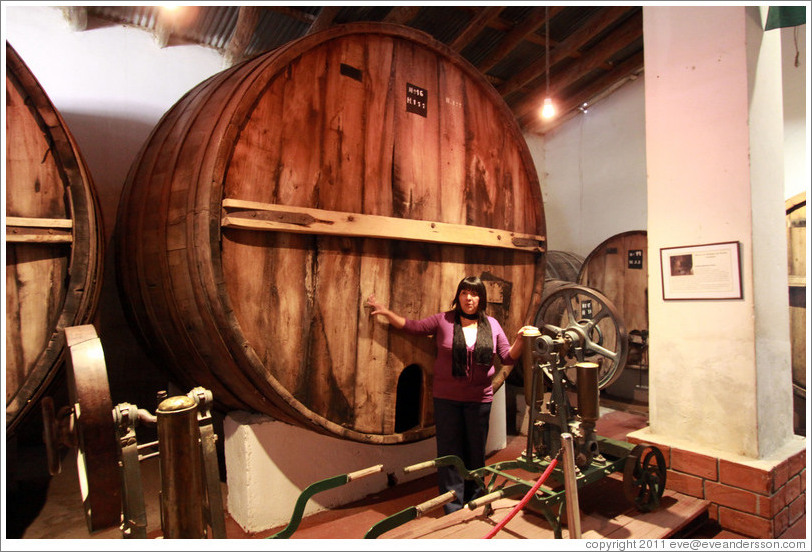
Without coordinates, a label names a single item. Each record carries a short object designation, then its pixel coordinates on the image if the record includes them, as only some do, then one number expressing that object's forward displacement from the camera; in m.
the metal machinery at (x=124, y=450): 1.13
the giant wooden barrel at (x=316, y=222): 1.83
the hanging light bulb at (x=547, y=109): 4.55
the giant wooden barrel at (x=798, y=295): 3.85
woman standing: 2.39
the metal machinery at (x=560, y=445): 1.96
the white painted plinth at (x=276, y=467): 2.25
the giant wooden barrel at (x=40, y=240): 1.74
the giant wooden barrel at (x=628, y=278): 4.66
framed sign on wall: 2.23
